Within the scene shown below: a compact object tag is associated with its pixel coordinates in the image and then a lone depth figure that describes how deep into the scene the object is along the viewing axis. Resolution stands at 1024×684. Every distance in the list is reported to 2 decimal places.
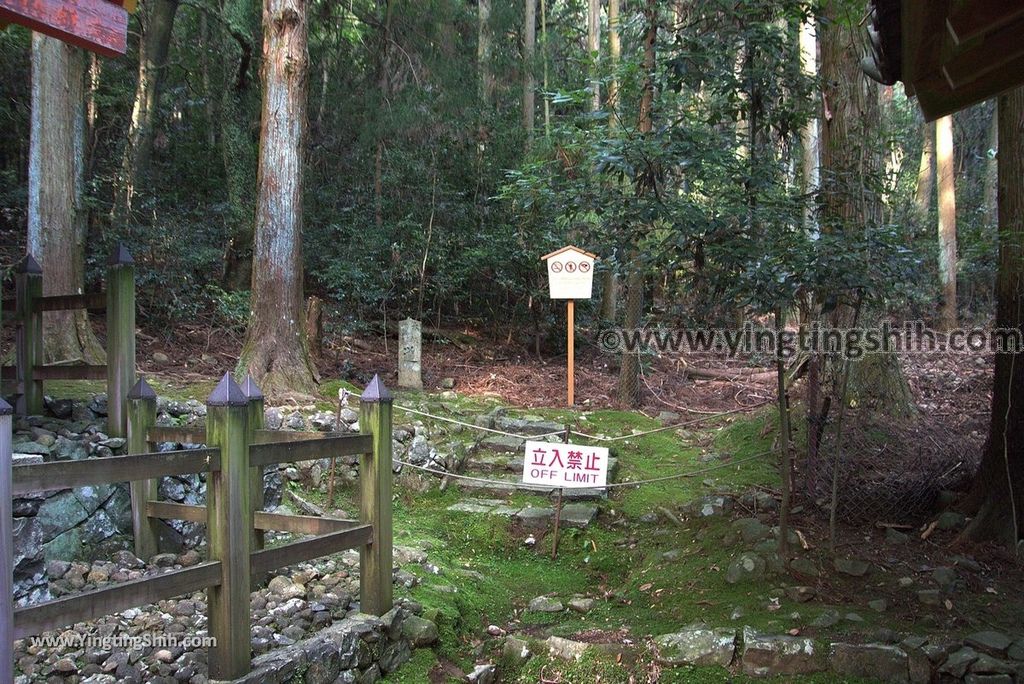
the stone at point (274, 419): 6.91
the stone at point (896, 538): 5.43
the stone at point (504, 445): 7.95
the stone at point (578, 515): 6.49
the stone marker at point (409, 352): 9.94
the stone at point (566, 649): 4.44
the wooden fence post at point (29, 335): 5.39
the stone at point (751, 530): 5.65
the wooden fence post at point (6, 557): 2.48
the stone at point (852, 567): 5.07
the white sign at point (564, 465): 6.05
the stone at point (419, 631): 4.29
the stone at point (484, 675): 4.22
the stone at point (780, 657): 4.21
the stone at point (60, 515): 4.45
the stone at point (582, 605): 5.22
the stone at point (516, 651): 4.50
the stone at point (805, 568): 5.14
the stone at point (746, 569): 5.25
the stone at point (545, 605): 5.19
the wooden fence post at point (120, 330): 5.18
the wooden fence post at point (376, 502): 4.17
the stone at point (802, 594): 4.87
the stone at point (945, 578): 4.80
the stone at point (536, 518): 6.52
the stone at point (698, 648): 4.33
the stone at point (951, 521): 5.47
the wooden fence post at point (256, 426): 4.25
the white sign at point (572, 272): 9.90
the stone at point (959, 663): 4.02
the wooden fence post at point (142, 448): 4.48
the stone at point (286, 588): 4.40
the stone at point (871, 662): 4.09
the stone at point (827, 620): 4.49
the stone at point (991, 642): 4.11
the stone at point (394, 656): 4.04
